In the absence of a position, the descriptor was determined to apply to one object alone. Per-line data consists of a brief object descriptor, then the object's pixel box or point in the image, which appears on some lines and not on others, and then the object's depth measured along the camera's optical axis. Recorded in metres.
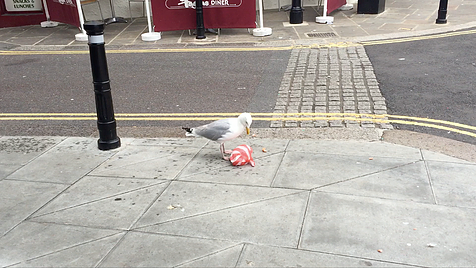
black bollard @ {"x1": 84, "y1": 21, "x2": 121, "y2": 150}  5.15
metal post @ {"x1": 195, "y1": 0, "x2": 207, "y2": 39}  11.36
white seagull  4.79
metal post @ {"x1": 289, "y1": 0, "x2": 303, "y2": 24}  13.05
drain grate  11.56
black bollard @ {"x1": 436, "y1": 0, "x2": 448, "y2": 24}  12.06
